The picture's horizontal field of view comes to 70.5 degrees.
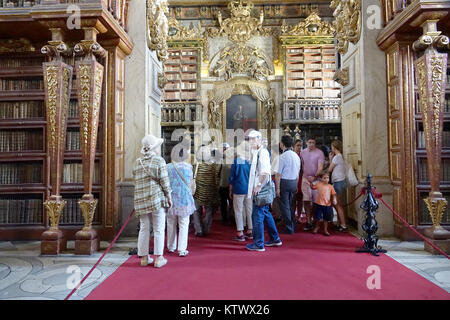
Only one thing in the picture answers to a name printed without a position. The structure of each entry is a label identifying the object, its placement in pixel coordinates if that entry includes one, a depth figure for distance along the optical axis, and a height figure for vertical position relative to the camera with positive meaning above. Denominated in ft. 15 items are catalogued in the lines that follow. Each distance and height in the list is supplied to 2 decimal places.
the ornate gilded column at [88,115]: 13.16 +2.28
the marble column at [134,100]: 16.38 +3.62
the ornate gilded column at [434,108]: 12.75 +2.38
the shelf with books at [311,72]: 36.52 +11.01
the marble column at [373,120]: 15.61 +2.38
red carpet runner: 8.57 -3.41
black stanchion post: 12.85 -2.31
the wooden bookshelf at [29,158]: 15.66 +0.57
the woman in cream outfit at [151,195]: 10.98 -0.90
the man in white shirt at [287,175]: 15.74 -0.37
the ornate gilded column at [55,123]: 13.23 +1.97
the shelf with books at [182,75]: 37.78 +11.18
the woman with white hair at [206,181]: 15.31 -0.65
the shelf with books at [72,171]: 15.66 -0.07
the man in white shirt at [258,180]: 12.84 -0.50
